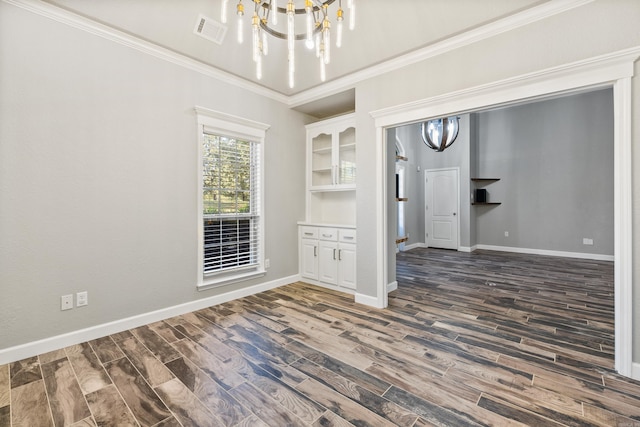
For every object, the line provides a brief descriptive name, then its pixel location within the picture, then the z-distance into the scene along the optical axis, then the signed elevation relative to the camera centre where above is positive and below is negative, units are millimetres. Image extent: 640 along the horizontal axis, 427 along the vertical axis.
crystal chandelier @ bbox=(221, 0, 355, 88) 1727 +1219
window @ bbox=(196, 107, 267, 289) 3428 +167
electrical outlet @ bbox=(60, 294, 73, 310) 2480 -784
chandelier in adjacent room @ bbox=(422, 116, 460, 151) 5707 +1616
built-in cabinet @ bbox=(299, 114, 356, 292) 4016 +77
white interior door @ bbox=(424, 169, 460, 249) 7539 +92
